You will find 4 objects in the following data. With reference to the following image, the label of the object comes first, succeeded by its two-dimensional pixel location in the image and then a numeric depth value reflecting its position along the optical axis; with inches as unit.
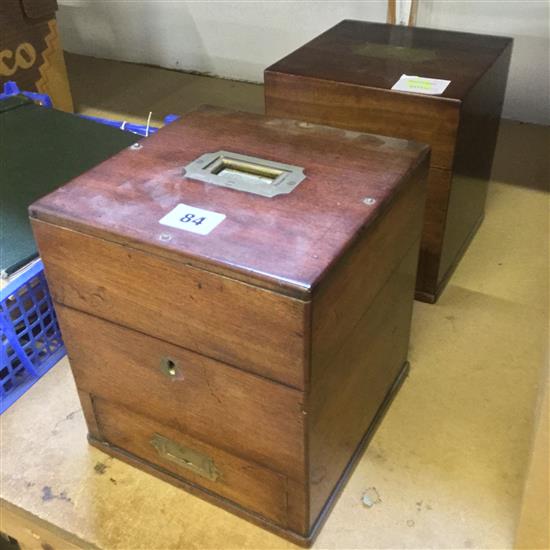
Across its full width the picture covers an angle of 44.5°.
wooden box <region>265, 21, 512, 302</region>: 36.5
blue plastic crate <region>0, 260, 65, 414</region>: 33.8
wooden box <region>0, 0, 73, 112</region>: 58.0
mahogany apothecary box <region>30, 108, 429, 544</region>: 22.4
